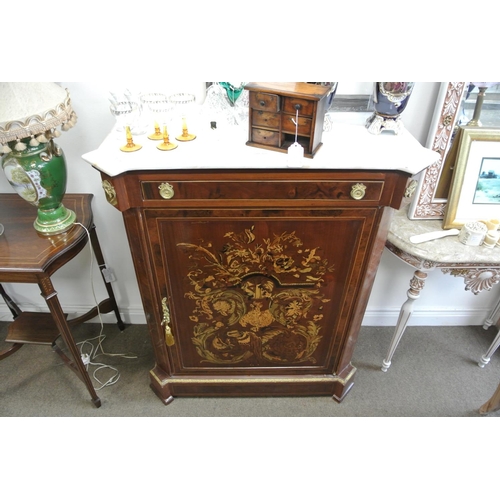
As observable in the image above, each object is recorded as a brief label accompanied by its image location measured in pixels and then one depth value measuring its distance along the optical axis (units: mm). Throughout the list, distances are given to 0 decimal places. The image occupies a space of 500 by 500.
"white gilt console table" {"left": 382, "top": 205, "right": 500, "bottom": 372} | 1403
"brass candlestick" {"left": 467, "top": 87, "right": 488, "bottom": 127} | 1300
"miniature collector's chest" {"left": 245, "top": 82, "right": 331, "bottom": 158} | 1039
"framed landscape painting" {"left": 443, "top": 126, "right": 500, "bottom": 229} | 1372
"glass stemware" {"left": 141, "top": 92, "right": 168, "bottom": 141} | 1225
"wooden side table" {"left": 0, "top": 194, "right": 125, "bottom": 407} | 1260
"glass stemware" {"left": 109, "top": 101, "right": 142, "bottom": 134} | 1179
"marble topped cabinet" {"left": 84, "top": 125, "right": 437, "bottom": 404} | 1078
